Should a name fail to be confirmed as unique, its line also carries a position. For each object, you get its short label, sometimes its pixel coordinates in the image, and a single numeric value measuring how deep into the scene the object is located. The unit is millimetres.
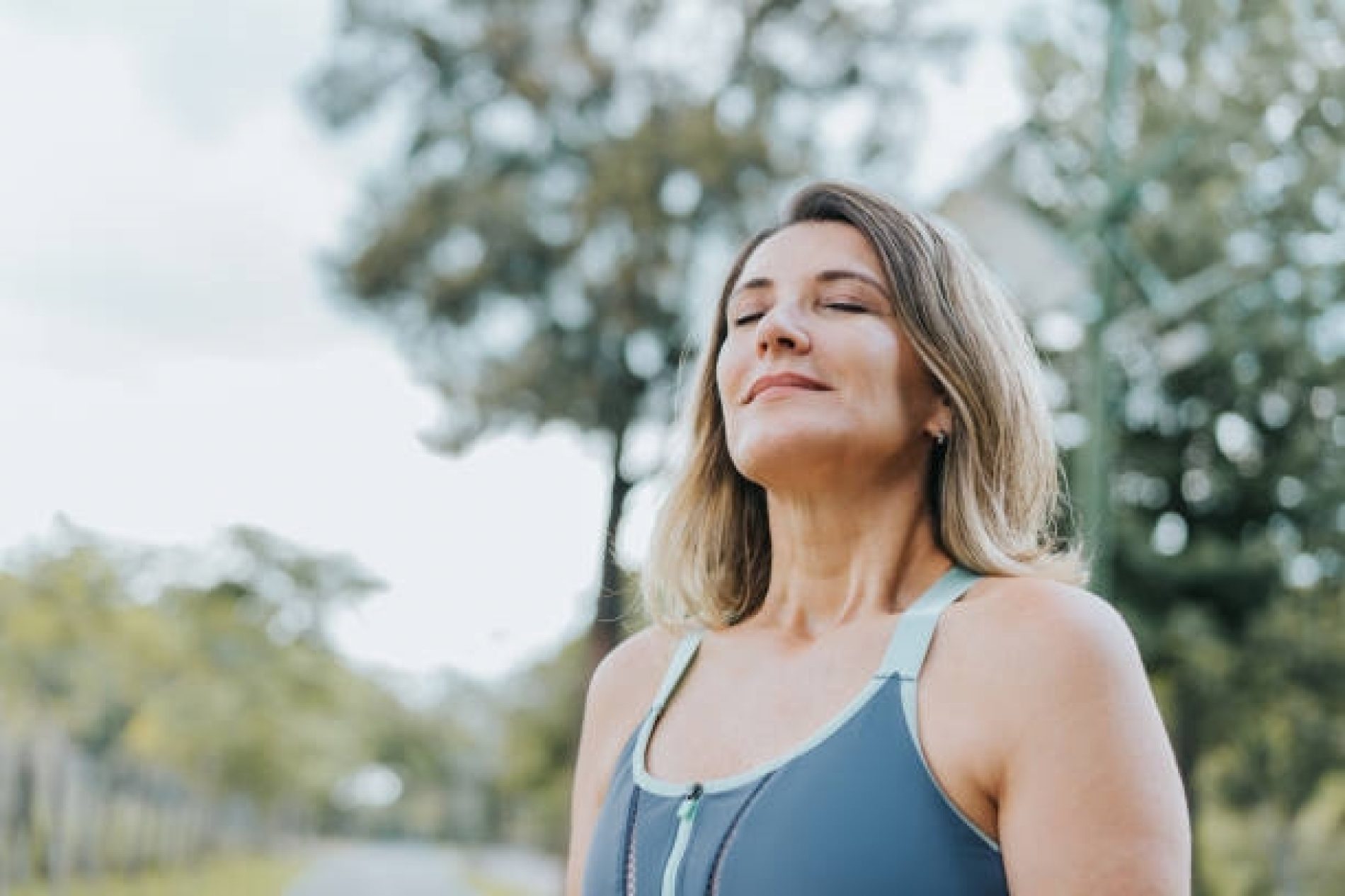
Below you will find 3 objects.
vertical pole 7121
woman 1297
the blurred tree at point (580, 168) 14758
